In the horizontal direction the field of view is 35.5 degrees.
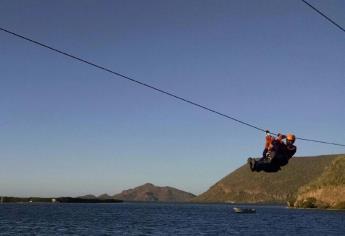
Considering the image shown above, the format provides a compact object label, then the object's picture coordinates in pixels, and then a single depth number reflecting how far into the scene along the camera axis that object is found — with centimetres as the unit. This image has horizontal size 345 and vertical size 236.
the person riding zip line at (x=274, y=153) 2481
